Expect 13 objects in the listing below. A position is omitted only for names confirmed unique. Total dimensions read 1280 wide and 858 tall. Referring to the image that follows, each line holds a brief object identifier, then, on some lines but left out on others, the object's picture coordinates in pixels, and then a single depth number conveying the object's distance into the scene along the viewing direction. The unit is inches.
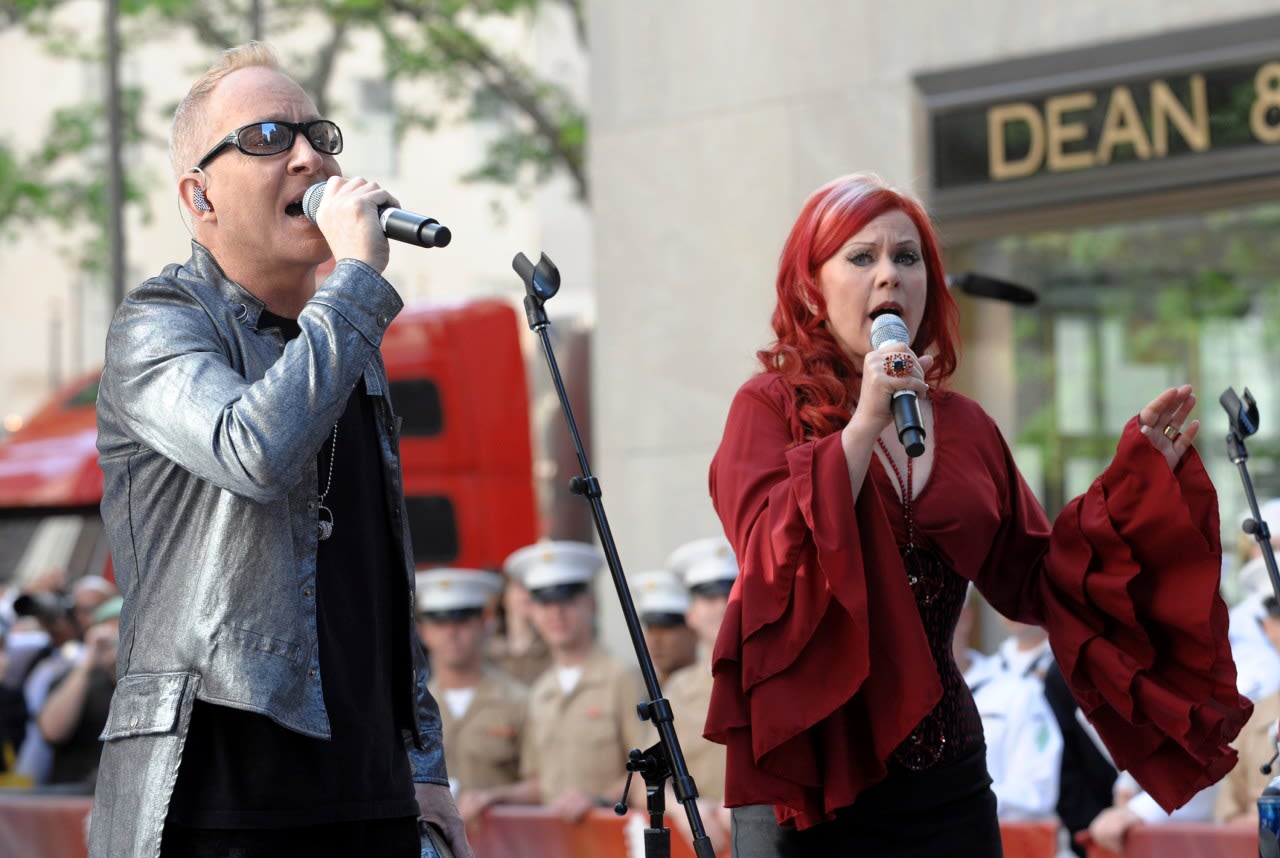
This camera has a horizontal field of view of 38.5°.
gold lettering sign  371.5
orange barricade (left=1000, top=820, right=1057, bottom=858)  241.8
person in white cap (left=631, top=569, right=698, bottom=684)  333.4
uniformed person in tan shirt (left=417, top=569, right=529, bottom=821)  338.3
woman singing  126.6
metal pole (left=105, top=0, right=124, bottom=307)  645.9
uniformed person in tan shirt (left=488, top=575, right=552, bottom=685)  433.4
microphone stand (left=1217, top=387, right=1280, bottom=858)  154.6
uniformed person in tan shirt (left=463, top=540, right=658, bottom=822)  320.8
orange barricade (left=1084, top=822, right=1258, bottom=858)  226.2
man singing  109.3
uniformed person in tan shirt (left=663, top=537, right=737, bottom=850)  280.1
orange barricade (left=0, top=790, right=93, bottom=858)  330.3
